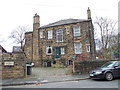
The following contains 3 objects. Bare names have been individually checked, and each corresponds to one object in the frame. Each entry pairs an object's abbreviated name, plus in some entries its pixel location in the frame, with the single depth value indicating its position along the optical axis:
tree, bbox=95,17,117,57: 24.74
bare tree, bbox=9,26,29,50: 33.32
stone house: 17.19
